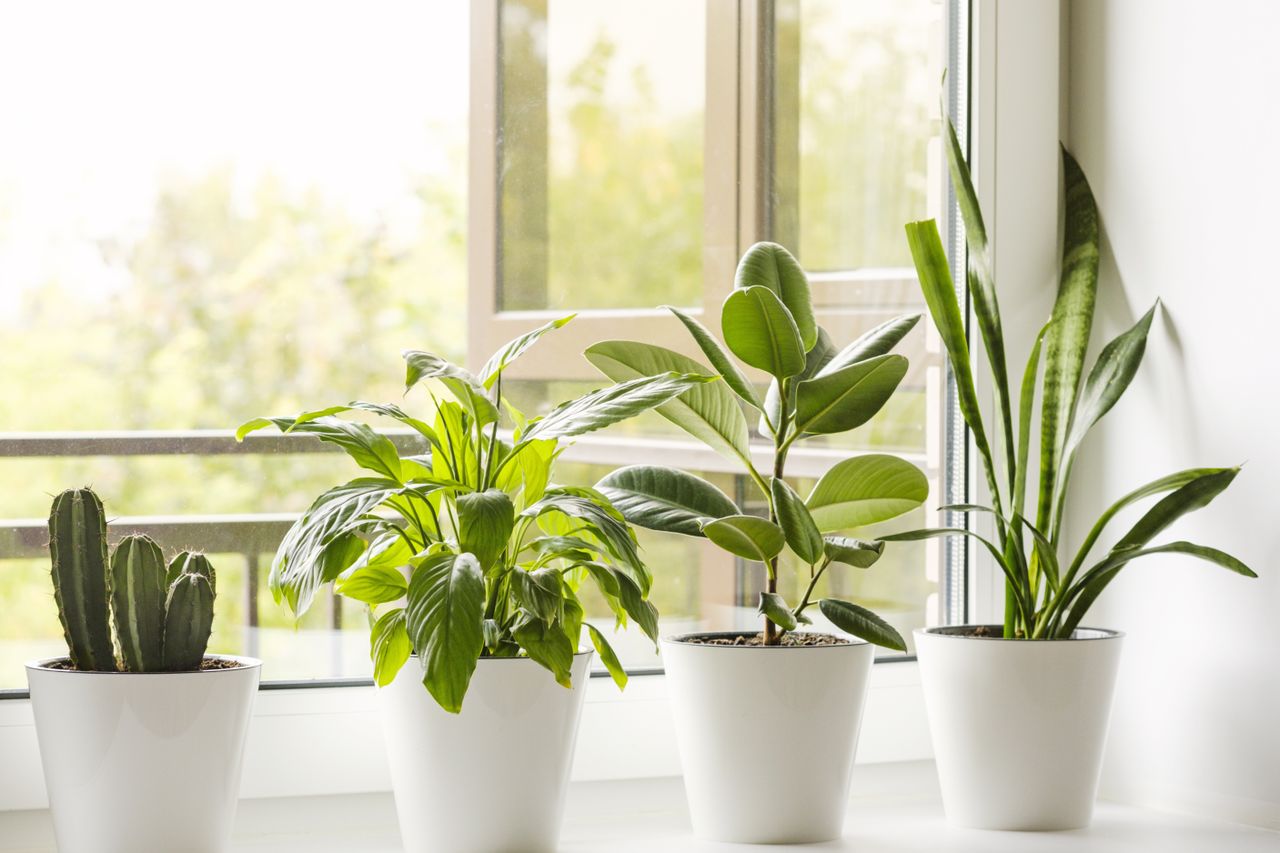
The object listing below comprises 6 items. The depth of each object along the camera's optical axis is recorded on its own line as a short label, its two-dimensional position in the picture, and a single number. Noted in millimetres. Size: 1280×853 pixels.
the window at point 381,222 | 2217
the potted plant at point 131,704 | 2036
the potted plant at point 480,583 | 2044
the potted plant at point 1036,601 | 2208
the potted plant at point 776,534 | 2151
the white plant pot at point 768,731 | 2161
